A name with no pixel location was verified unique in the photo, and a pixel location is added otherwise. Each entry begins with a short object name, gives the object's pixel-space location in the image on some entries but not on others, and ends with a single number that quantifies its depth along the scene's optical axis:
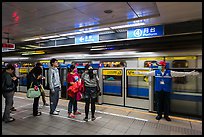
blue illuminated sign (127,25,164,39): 4.82
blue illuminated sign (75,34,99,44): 6.18
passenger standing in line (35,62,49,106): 5.36
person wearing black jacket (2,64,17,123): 3.88
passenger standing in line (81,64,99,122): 4.07
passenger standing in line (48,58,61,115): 4.38
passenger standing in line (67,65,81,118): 4.35
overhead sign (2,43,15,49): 6.51
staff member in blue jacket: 4.14
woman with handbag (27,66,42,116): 4.46
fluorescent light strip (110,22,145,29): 4.87
